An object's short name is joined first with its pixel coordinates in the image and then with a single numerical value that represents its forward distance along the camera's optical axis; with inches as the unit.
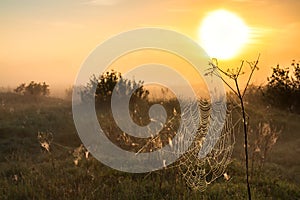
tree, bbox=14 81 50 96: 802.8
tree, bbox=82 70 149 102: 617.0
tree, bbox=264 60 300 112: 601.9
